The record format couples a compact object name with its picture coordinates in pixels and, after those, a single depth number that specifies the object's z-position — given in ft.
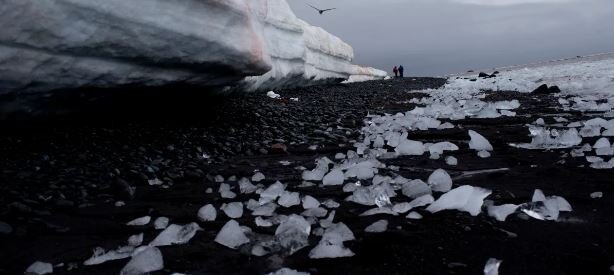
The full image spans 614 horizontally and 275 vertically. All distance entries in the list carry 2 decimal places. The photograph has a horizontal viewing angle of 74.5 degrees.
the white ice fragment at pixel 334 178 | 9.77
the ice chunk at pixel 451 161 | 11.03
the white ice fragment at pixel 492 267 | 5.05
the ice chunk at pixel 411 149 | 12.47
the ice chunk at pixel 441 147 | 12.44
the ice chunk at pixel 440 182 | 8.65
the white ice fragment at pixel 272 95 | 31.24
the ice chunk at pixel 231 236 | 6.51
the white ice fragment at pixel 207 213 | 7.79
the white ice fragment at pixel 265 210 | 7.93
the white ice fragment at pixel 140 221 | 7.66
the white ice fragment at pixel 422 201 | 7.69
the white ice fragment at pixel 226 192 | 9.23
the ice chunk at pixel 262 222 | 7.32
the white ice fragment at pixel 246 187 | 9.61
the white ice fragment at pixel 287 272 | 5.21
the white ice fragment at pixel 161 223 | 7.44
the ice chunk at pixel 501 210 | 6.77
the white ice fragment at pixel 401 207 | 7.48
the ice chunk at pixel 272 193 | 8.86
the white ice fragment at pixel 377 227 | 6.74
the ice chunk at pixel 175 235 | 6.69
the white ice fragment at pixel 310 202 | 8.21
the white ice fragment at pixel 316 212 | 7.67
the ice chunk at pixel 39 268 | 5.85
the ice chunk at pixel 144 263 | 5.71
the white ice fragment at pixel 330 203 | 8.16
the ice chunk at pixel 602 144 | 11.32
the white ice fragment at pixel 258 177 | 10.58
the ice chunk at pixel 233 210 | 7.94
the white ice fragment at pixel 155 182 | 10.27
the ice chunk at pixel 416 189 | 8.25
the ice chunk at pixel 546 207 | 6.69
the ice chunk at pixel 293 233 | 6.26
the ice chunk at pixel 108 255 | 6.14
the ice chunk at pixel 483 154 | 11.58
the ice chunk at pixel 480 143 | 12.44
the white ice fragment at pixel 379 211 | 7.48
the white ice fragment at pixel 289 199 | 8.45
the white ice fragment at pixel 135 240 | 6.70
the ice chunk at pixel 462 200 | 7.22
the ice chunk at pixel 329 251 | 5.88
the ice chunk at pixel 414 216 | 7.14
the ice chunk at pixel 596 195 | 7.48
